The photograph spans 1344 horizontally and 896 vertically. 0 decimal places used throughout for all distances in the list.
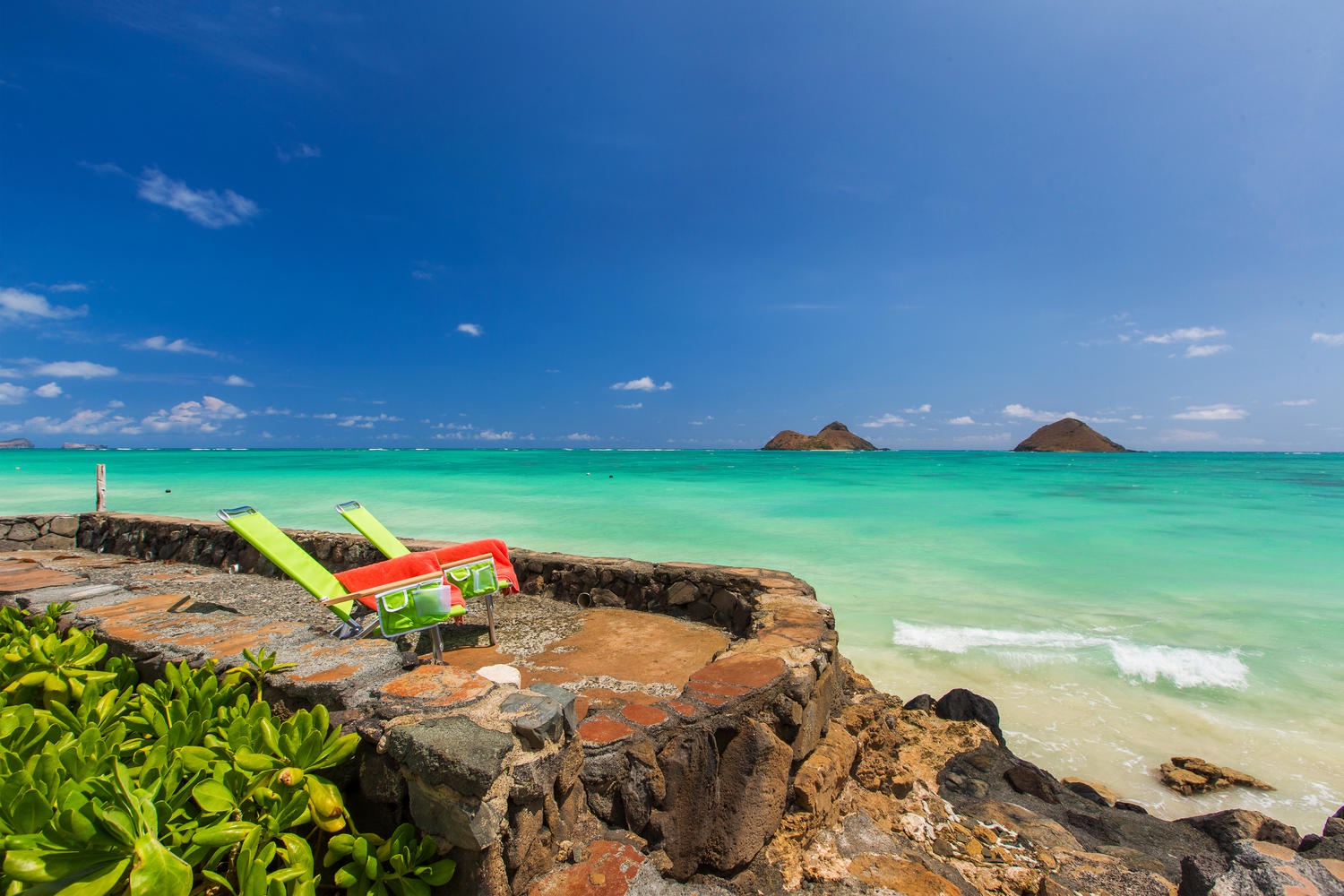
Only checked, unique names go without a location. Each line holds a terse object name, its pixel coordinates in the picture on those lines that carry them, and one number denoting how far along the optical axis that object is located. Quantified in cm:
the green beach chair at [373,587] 327
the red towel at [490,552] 408
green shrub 116
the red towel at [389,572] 365
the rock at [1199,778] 356
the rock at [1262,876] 196
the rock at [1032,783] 323
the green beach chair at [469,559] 381
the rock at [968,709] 402
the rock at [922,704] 415
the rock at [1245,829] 286
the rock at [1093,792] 336
